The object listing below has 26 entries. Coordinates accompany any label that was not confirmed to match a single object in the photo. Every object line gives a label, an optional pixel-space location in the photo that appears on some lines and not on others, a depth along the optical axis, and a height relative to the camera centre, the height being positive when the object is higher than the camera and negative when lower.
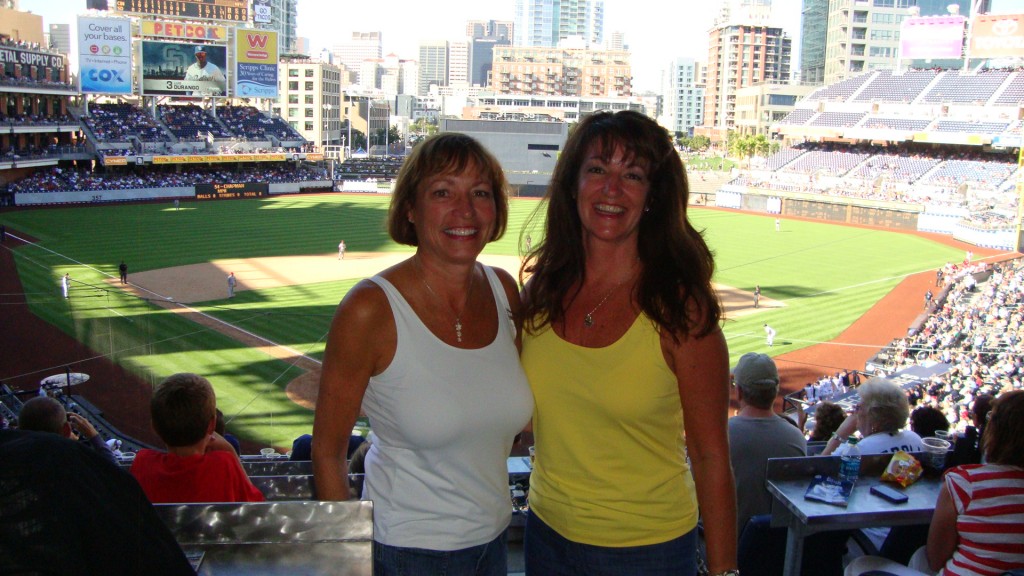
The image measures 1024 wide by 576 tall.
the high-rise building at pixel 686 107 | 187.38 +13.59
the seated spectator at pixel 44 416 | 4.50 -1.41
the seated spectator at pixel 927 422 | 5.85 -1.71
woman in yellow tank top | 2.66 -0.72
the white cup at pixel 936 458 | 3.83 -1.28
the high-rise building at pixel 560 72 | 142.75 +15.51
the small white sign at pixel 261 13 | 67.46 +11.49
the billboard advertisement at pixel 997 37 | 56.19 +9.37
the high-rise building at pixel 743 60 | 138.38 +18.16
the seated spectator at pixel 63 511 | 1.11 -0.49
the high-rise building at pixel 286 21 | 146.38 +24.42
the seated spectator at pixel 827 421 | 7.56 -2.23
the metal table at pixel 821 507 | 3.26 -1.34
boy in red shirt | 3.30 -1.22
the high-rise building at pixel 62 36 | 180.62 +25.06
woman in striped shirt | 3.18 -1.27
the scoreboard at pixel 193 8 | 58.09 +10.29
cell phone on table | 3.54 -1.35
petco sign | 57.00 +8.45
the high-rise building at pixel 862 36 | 101.69 +16.59
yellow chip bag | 3.71 -1.30
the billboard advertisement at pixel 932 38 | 64.38 +10.56
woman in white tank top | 2.59 -0.80
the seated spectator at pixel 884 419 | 4.95 -1.50
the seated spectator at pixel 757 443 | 4.26 -1.40
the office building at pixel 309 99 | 95.94 +6.75
